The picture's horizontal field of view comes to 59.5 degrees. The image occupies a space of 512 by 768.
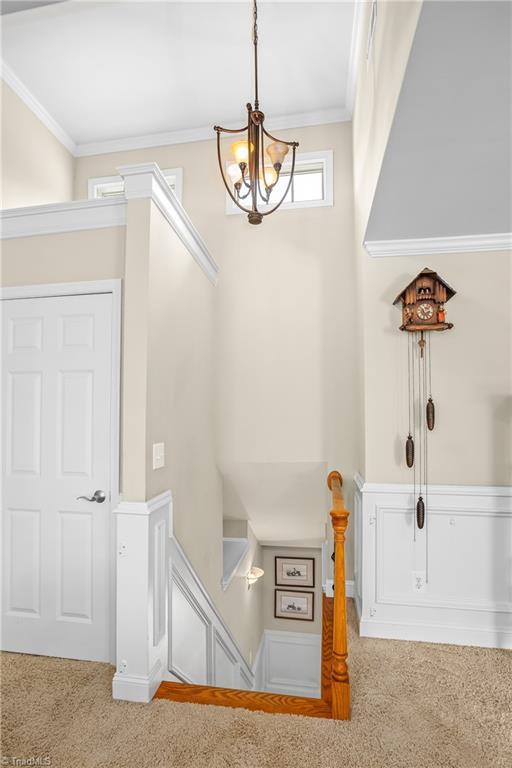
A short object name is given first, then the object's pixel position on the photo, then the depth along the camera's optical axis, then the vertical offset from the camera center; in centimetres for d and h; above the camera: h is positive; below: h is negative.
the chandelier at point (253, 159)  208 +119
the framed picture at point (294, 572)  571 -223
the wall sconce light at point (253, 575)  492 -197
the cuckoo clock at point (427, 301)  279 +61
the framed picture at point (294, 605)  573 -267
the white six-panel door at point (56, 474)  258 -45
